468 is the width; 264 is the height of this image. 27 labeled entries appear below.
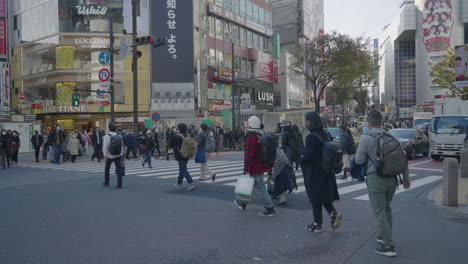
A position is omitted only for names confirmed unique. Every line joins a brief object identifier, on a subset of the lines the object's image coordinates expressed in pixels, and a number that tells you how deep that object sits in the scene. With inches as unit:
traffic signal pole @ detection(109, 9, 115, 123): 872.3
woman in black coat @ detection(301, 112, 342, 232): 240.4
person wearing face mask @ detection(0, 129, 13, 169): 747.4
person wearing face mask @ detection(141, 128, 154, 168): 688.6
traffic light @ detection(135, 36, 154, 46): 741.9
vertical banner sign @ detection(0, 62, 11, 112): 1493.6
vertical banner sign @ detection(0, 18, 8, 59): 1470.2
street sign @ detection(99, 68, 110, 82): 841.5
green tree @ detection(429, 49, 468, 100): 1720.0
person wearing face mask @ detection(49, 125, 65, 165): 789.9
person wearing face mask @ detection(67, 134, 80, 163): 849.7
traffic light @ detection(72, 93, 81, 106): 902.4
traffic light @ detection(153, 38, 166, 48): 740.6
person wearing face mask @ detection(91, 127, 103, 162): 861.8
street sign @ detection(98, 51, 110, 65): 839.1
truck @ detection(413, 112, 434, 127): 1758.4
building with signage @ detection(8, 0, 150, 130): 1542.8
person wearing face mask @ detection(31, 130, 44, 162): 879.7
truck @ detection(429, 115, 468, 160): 736.0
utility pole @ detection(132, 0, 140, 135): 820.6
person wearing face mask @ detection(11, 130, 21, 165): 815.3
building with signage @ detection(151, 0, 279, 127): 1578.5
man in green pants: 202.2
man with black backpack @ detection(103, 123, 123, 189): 434.3
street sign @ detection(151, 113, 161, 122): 988.6
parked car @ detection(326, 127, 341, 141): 897.6
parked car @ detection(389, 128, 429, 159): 784.3
